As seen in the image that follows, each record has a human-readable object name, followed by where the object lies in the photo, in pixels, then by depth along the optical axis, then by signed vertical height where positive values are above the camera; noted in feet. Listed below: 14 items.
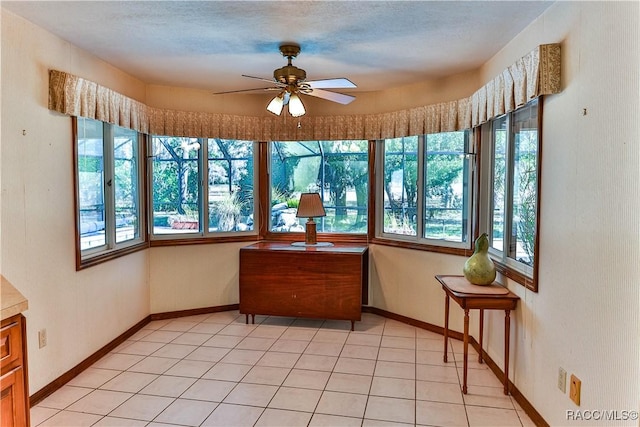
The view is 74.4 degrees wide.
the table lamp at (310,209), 13.57 -0.48
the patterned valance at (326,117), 7.64 +2.19
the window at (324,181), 14.42 +0.45
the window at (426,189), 12.10 +0.15
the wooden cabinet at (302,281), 12.57 -2.65
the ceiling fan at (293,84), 9.09 +2.41
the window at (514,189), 8.36 +0.11
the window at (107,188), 10.12 +0.17
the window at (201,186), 13.57 +0.27
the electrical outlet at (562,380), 6.74 -3.01
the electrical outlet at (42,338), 8.50 -2.91
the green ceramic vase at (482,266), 9.24 -1.61
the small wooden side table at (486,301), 8.59 -2.20
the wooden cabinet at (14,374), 5.35 -2.32
